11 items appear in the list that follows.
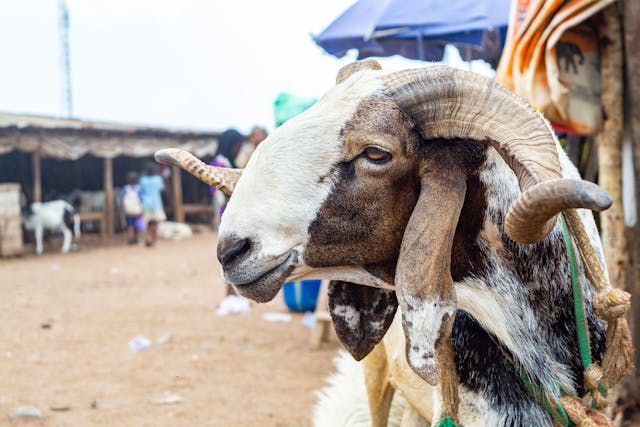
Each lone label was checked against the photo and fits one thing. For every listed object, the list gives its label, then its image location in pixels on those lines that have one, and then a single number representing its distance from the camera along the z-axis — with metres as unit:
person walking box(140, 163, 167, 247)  14.95
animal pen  15.33
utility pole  25.77
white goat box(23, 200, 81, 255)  15.03
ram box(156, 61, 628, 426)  1.61
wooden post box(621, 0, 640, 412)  3.29
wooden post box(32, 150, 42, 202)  15.34
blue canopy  6.00
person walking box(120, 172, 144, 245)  15.16
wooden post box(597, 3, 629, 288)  3.33
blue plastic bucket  6.98
